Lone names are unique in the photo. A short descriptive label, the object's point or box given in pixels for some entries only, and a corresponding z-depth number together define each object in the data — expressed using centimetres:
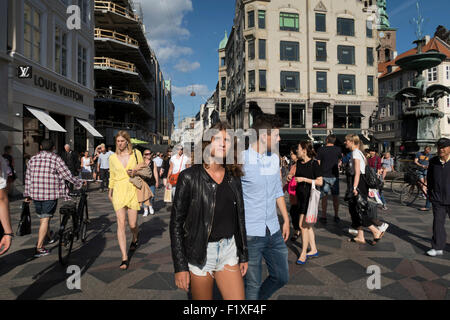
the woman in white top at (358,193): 519
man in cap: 464
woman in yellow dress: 426
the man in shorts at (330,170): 683
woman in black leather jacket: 208
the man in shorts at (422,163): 957
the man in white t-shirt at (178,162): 804
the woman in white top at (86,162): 1427
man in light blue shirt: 241
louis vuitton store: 1199
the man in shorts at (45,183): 461
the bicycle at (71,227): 441
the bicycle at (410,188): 908
